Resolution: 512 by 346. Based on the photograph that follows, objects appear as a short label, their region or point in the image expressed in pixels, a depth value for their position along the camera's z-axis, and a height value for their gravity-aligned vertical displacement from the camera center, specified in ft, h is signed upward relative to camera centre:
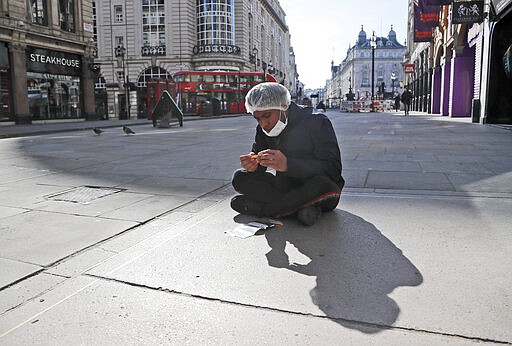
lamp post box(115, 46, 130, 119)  106.68 +7.59
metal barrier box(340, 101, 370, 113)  146.61 +3.34
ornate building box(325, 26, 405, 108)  443.32 +54.00
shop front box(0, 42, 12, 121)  70.56 +3.54
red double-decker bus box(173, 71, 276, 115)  117.50 +7.51
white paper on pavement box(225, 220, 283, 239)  10.89 -2.89
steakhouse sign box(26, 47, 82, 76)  76.38 +10.33
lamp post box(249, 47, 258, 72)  188.51 +26.05
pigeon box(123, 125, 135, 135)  47.31 -1.42
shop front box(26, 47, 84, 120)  77.41 +6.32
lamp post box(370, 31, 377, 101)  127.54 +21.52
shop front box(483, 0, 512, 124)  53.06 +5.03
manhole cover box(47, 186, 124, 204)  15.19 -2.80
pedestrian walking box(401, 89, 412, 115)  100.00 +3.99
